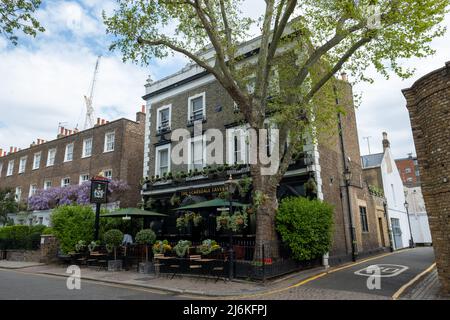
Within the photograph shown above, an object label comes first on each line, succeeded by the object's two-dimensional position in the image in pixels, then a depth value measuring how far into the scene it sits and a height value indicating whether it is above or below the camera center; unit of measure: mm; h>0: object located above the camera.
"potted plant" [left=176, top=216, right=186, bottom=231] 16402 +750
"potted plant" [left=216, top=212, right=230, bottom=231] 12439 +573
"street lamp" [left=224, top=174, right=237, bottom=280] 11359 -360
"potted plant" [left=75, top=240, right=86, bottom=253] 16406 -336
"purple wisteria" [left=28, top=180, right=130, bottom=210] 23359 +3475
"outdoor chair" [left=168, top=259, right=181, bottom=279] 12658 -1117
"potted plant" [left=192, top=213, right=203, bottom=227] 16253 +916
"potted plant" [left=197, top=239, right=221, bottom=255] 11948 -404
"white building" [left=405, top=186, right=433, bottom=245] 33656 +1386
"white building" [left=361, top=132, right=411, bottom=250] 25609 +3815
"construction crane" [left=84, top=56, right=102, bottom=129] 49203 +19691
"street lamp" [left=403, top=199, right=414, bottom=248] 28688 -953
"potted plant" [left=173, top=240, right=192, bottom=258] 12500 -425
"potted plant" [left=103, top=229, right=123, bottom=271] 14869 -156
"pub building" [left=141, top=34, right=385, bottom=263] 15273 +3677
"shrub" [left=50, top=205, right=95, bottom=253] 16891 +759
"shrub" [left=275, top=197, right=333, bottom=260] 12250 +288
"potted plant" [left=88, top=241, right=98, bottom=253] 15977 -338
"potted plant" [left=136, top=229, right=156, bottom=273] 13751 -55
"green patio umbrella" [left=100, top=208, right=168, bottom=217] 15734 +1205
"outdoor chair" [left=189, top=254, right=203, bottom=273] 11844 -1030
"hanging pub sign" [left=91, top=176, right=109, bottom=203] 16875 +2579
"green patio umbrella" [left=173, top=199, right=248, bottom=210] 13895 +1376
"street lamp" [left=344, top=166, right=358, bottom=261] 15969 +847
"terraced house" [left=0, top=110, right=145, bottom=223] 24625 +6856
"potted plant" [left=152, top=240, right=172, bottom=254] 13219 -430
